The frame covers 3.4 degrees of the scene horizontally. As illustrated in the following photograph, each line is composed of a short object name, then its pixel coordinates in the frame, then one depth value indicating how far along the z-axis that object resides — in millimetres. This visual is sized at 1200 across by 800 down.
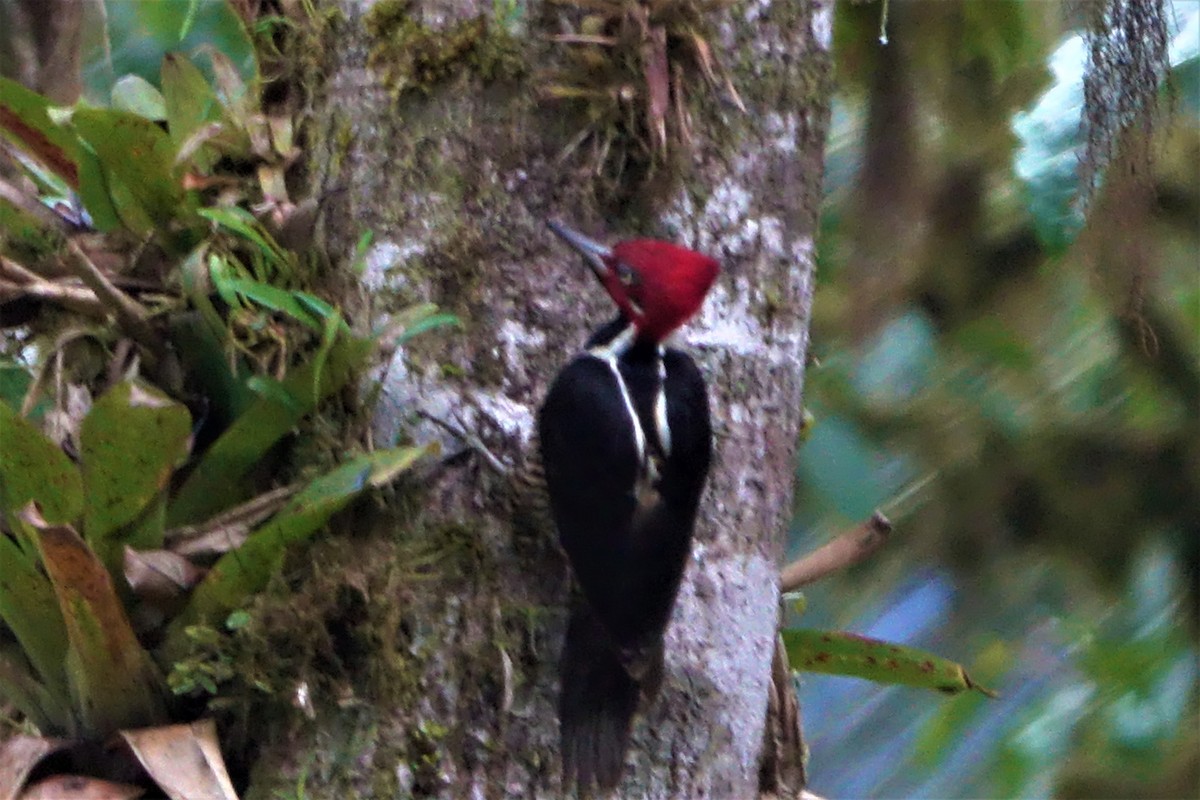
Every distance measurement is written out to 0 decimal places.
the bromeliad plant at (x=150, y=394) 11903
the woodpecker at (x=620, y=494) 11908
